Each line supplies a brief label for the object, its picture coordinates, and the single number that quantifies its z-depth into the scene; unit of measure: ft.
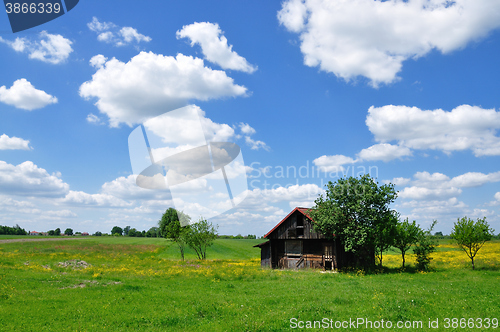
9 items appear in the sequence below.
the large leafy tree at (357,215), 107.24
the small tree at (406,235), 111.34
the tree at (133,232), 563.48
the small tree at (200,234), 183.11
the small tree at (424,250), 107.86
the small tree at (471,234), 105.09
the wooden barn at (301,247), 117.80
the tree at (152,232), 563.48
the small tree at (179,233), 186.77
